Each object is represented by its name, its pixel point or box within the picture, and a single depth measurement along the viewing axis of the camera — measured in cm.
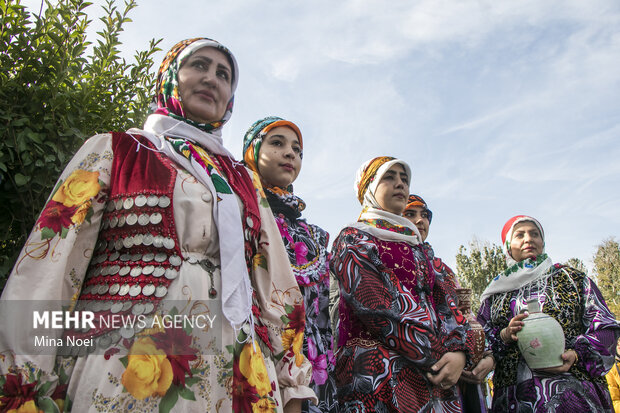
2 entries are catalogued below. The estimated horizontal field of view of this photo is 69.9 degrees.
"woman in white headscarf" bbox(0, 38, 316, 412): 118
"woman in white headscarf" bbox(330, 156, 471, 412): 255
